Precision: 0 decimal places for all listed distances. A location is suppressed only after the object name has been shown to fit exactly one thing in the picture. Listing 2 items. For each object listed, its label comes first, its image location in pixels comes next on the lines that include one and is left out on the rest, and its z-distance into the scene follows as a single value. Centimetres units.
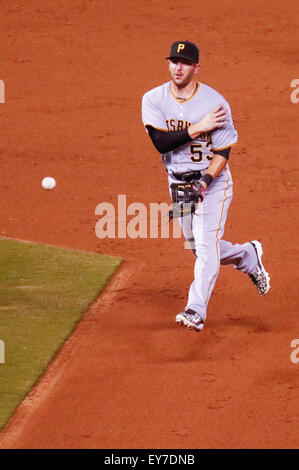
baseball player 1725
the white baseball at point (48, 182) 2395
